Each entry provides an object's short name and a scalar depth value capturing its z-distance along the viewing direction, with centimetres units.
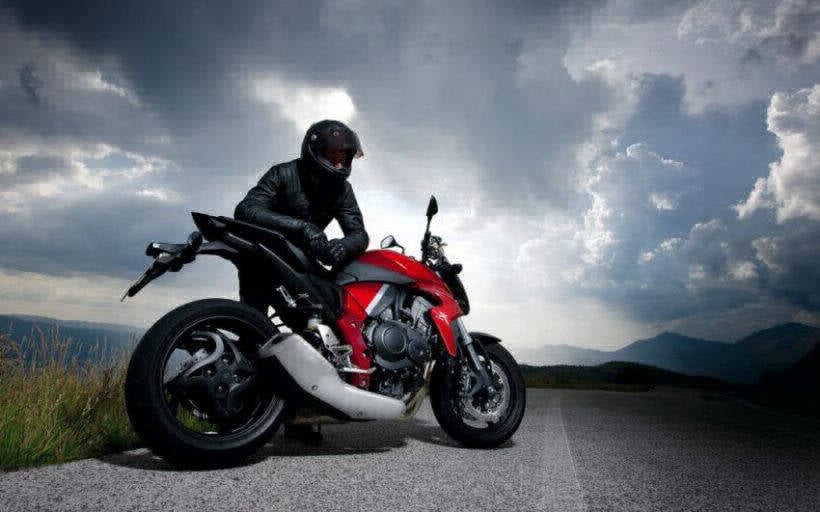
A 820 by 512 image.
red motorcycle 358
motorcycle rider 445
